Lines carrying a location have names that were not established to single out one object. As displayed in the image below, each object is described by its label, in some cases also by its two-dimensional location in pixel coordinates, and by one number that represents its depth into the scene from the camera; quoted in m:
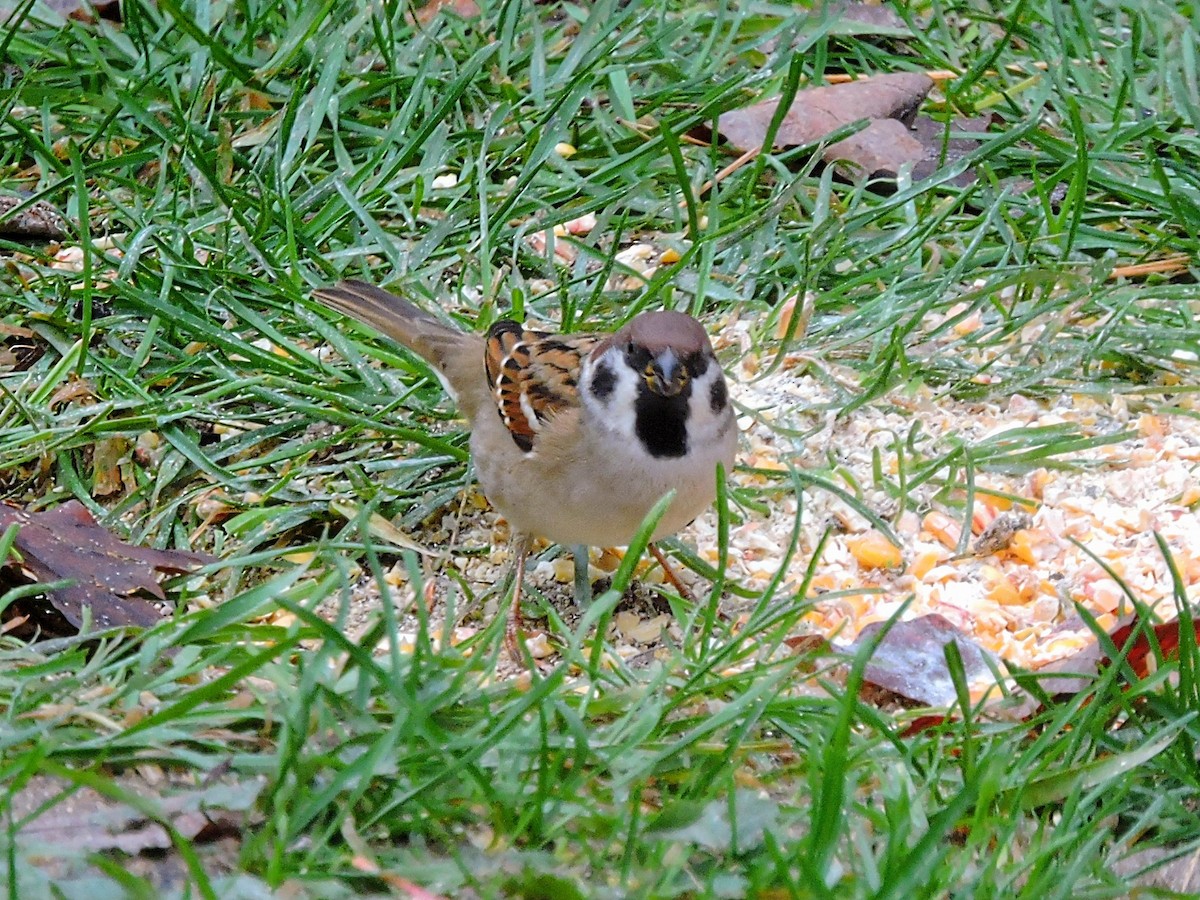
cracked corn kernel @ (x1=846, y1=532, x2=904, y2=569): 6.05
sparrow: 5.53
